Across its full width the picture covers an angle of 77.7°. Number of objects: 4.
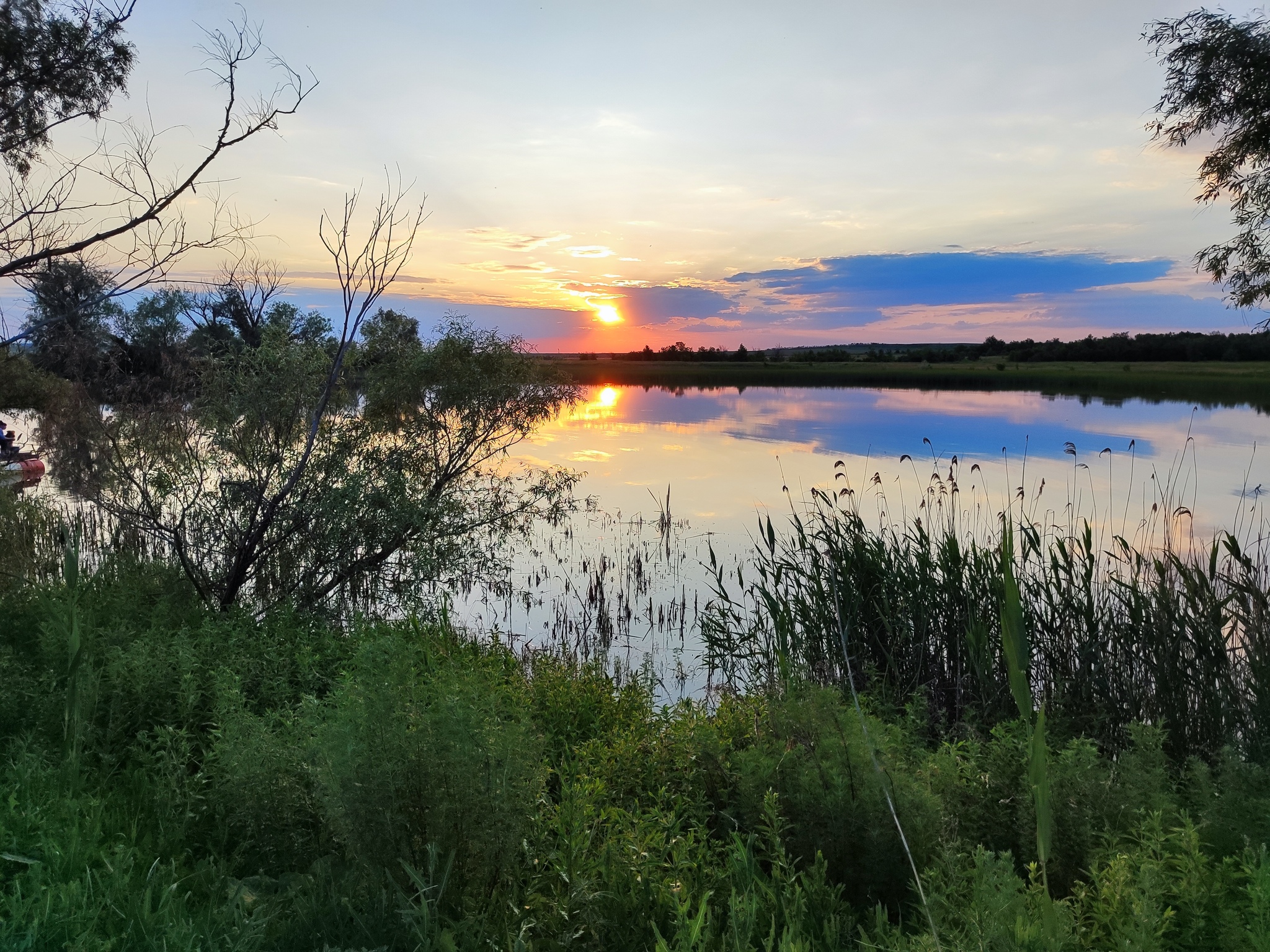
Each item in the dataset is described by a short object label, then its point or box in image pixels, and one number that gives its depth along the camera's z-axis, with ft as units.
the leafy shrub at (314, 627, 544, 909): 9.66
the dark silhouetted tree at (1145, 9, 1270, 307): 58.49
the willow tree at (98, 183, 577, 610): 29.22
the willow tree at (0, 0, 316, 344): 29.96
